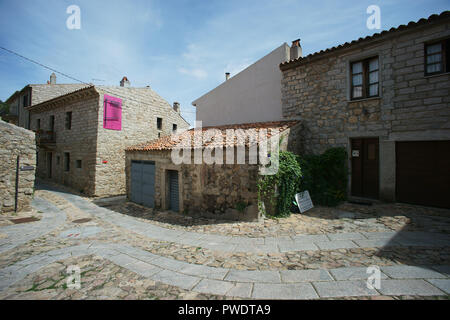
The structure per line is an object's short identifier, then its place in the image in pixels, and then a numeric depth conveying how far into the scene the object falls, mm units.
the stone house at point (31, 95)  17000
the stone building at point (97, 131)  11672
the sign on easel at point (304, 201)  6895
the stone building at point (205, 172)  6289
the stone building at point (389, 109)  6051
